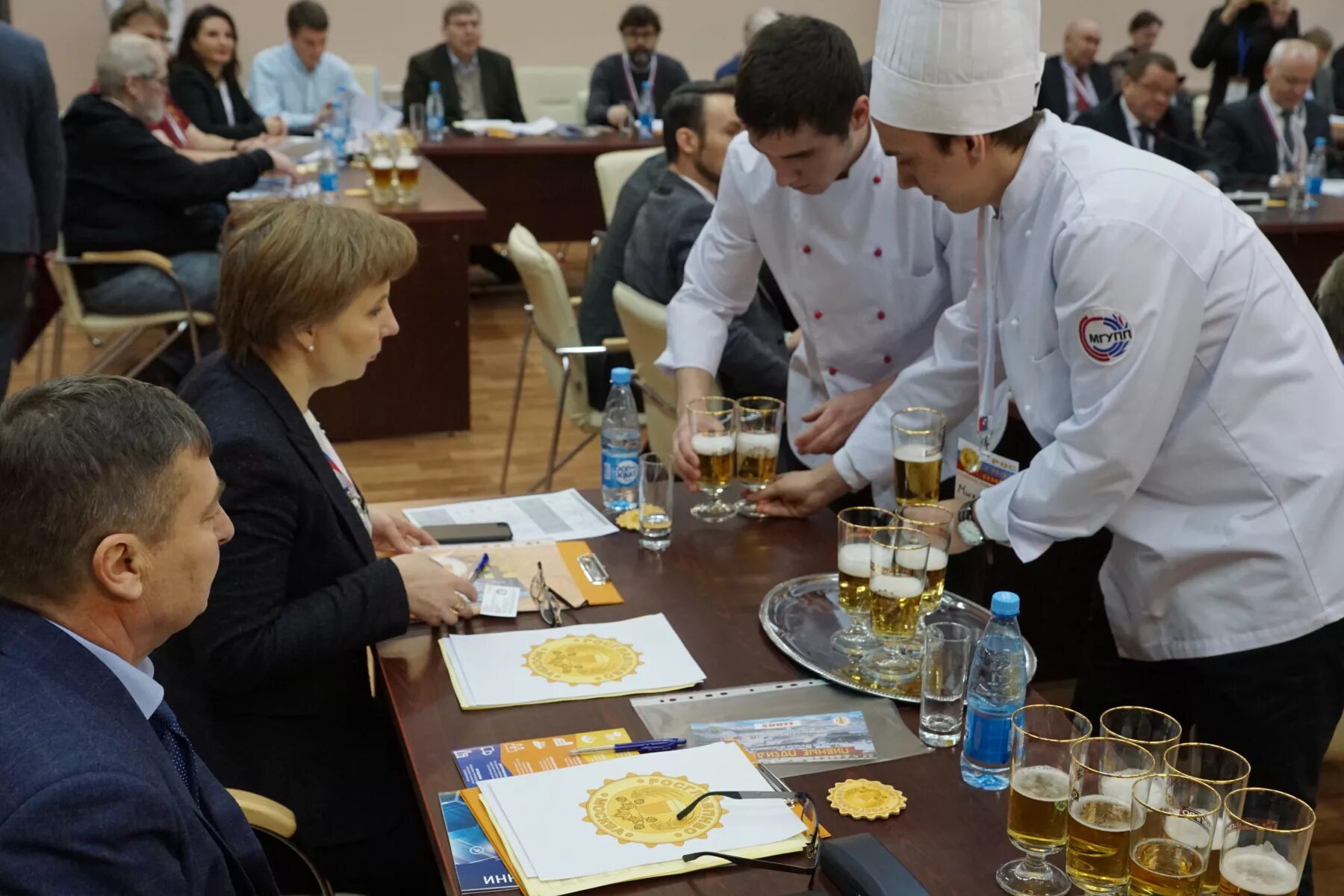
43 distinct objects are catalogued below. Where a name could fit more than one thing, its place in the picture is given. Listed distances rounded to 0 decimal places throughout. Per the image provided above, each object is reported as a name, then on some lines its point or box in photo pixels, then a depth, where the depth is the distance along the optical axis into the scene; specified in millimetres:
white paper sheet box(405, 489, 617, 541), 2170
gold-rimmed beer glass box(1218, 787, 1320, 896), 1132
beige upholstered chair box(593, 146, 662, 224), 4938
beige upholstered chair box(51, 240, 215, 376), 4500
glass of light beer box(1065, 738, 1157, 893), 1233
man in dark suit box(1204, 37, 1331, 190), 6711
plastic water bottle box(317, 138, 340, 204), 5148
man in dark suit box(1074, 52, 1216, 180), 6398
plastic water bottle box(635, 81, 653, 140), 7512
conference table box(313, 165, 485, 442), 4801
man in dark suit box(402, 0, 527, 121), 7656
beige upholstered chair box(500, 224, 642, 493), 3572
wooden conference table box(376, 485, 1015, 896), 1322
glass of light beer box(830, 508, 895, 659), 1735
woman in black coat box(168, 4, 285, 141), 6488
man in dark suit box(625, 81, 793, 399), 3363
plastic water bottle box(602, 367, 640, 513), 2240
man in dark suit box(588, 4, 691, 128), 7977
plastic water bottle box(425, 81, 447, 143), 7098
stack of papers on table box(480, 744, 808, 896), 1287
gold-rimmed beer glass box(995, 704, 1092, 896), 1273
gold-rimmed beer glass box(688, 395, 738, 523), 2150
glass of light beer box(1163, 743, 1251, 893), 1228
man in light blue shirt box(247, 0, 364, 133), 7266
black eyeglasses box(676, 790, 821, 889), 1309
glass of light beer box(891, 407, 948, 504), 1948
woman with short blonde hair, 1722
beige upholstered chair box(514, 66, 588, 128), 8805
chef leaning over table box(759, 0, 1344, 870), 1609
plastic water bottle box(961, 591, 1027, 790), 1450
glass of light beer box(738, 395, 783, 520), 2146
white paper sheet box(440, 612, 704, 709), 1643
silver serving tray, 1669
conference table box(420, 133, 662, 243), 6762
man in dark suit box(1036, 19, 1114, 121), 8469
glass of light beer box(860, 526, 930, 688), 1656
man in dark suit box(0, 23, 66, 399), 3891
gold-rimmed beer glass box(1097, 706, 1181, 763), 1317
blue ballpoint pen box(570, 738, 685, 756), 1497
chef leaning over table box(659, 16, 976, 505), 2076
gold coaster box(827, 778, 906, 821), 1394
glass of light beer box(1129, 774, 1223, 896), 1155
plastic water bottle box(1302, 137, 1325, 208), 5926
